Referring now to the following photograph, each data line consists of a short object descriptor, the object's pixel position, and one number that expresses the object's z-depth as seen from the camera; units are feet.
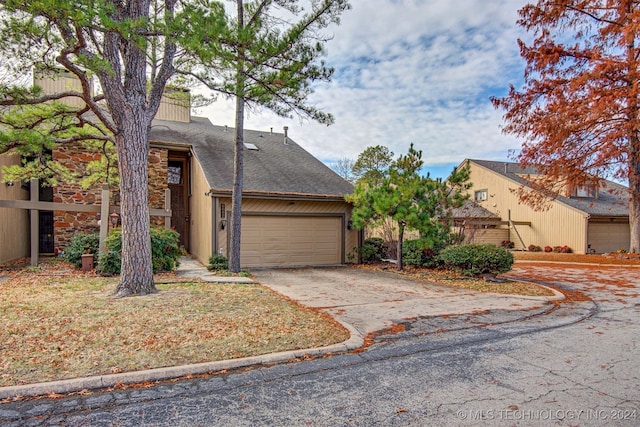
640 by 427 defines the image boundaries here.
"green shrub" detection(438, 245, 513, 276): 30.17
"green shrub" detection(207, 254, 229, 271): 34.42
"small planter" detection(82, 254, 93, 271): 30.78
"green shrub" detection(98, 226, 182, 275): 29.09
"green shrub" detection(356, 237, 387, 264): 43.42
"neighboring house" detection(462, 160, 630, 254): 61.46
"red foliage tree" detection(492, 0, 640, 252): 45.68
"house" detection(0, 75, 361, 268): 37.45
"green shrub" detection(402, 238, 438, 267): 37.43
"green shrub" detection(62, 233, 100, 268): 31.86
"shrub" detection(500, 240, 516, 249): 69.67
